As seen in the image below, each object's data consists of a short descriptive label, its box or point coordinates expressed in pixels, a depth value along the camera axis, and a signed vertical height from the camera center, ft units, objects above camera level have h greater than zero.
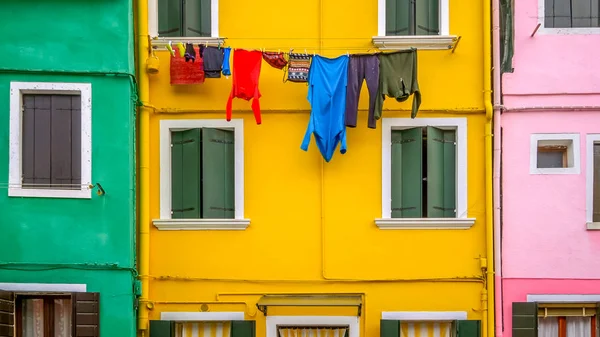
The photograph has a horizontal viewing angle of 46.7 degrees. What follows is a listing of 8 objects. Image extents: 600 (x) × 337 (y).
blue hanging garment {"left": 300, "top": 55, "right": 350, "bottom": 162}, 34.06 +3.59
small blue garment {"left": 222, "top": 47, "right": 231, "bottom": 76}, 34.30 +5.47
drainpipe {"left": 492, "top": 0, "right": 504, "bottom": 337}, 34.94 +0.71
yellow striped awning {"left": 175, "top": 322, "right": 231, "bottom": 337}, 35.47 -7.94
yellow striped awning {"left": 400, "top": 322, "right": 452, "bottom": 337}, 35.17 -7.89
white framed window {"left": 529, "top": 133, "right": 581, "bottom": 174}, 35.06 +1.07
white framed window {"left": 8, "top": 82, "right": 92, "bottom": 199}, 33.58 +1.82
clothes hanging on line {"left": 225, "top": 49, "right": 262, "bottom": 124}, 34.35 +4.88
